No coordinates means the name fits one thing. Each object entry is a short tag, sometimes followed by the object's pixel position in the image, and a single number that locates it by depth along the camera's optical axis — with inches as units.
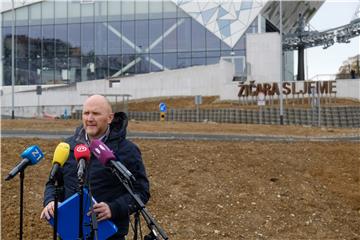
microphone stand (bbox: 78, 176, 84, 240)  120.5
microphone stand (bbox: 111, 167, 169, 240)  123.2
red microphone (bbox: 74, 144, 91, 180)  119.4
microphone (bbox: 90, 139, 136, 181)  124.3
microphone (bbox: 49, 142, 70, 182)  124.6
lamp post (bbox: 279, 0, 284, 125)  1128.8
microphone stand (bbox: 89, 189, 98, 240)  125.7
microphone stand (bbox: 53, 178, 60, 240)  126.6
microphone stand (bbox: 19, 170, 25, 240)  137.3
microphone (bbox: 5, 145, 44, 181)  133.6
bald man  142.8
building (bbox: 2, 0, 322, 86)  2137.1
